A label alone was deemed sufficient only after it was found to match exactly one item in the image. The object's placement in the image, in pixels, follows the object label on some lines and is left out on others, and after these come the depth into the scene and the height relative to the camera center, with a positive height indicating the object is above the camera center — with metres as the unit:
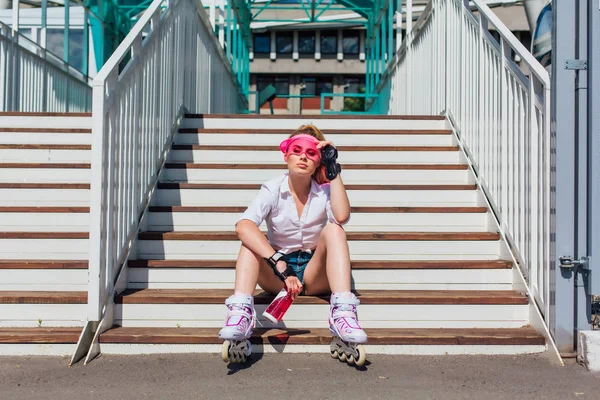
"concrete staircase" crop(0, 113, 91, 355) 2.90 -0.18
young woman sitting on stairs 2.56 -0.18
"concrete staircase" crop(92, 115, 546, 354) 2.76 -0.29
